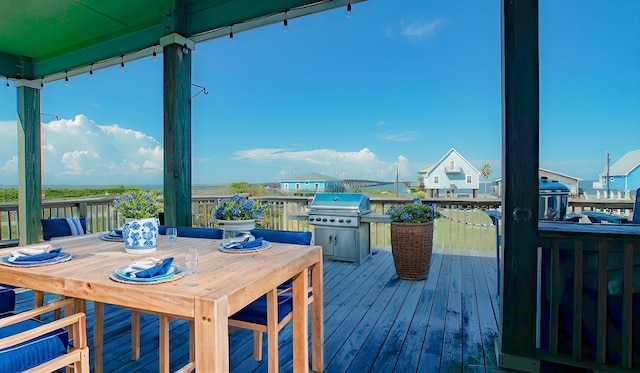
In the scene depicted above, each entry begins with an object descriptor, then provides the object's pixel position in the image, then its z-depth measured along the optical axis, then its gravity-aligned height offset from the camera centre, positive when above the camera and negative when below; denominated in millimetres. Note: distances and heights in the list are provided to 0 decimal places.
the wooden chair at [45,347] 1076 -630
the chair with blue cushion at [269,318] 1542 -711
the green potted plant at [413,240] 3463 -659
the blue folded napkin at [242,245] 1660 -337
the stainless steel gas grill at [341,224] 4160 -580
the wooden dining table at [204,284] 943 -370
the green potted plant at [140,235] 1559 -264
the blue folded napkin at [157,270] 1108 -320
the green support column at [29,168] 4395 +246
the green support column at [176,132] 3023 +520
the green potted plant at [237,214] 3647 -382
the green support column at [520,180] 1739 +7
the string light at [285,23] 2844 +1493
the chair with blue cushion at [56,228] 3062 -440
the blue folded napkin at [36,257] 1392 -331
